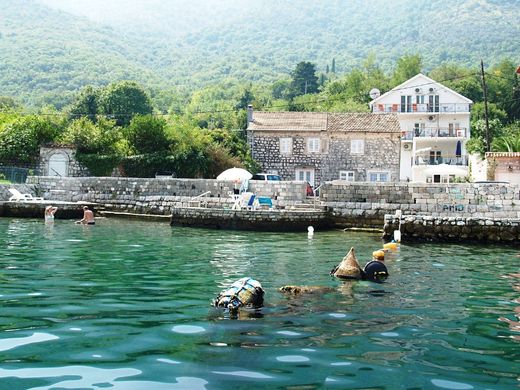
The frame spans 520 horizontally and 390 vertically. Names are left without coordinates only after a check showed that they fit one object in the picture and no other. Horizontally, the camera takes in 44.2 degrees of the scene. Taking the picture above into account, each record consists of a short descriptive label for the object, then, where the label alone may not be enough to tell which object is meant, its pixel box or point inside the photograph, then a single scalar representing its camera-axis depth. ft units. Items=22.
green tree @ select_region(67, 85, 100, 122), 216.33
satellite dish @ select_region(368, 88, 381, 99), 193.47
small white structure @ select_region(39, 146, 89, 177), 119.34
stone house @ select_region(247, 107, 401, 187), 144.56
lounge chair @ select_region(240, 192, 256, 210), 84.84
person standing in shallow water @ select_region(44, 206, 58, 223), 85.35
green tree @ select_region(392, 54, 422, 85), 290.35
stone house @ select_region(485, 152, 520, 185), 105.50
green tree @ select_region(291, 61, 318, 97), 339.16
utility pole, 132.55
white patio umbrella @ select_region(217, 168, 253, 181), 96.88
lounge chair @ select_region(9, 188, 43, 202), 95.25
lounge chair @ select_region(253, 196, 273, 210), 87.10
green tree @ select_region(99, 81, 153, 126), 220.43
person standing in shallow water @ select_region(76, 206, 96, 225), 81.56
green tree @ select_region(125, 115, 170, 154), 129.59
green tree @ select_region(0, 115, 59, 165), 118.83
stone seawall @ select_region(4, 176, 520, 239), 81.05
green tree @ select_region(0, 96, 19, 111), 268.21
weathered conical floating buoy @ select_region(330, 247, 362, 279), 38.70
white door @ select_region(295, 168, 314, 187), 146.30
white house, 151.12
